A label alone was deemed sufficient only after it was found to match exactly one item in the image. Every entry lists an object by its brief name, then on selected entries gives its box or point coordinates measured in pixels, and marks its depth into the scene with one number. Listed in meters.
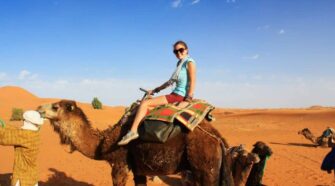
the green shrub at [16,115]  29.56
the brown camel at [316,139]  20.34
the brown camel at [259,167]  8.76
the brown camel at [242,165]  8.26
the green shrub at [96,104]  48.09
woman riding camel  5.91
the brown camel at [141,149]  5.37
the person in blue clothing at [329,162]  7.24
